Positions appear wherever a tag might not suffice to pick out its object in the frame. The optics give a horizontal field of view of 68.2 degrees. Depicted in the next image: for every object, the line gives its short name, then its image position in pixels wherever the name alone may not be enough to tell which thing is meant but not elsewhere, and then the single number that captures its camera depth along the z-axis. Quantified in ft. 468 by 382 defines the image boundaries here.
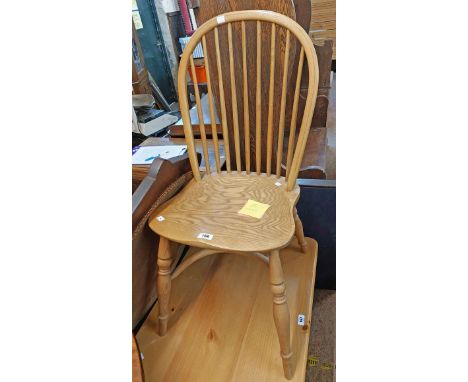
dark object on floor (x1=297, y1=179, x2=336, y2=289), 4.25
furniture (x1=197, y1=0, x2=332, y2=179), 3.79
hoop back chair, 2.88
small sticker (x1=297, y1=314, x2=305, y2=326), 3.57
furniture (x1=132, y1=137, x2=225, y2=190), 4.41
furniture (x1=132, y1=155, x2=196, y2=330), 3.09
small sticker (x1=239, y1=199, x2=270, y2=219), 3.17
